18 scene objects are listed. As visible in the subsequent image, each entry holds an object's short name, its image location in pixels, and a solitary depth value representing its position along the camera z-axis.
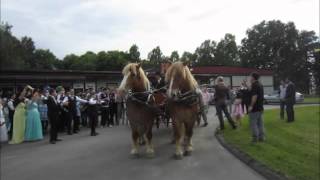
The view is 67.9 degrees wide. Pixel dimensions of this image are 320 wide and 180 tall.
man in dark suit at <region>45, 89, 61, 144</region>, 8.24
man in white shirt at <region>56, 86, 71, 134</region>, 9.73
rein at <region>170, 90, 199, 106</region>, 5.69
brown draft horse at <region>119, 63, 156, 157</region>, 5.73
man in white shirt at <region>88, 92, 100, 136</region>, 9.15
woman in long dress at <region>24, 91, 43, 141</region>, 8.88
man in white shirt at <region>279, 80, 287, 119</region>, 11.39
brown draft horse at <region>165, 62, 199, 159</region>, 5.66
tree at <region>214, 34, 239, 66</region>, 53.13
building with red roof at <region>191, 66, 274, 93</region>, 33.25
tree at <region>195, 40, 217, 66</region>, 54.00
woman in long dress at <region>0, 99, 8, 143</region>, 8.28
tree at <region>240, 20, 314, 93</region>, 46.25
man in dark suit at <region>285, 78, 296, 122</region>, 11.03
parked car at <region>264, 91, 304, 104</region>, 24.89
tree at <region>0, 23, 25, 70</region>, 33.10
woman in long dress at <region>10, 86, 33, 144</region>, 8.75
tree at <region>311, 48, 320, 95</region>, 43.24
